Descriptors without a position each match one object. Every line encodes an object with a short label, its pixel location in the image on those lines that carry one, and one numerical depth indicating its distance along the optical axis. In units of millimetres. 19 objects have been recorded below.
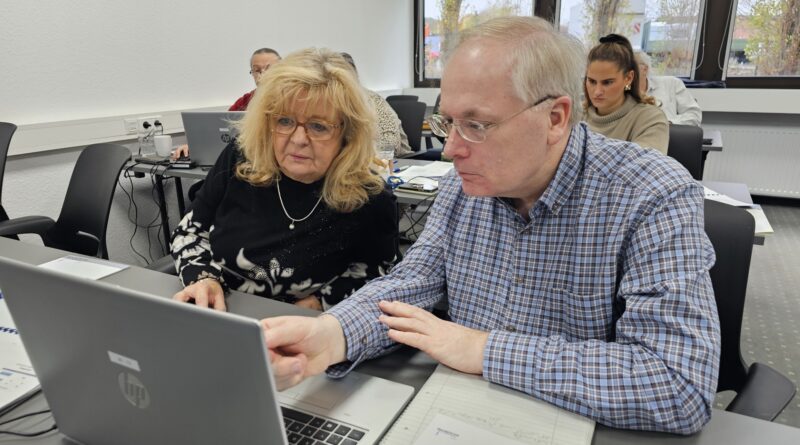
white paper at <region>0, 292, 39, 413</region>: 798
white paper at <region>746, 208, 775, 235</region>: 1599
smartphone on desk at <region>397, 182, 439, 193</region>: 2177
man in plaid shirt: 728
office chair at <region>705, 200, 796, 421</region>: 995
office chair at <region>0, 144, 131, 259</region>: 1885
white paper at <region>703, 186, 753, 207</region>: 1917
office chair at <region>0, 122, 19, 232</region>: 2094
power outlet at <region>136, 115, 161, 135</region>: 3010
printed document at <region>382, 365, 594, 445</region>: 679
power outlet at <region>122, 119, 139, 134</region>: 2949
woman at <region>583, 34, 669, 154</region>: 2344
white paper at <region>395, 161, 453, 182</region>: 2447
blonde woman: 1299
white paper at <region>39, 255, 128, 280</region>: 1225
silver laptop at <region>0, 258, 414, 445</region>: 488
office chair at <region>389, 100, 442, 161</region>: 3850
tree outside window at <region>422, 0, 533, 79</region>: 5160
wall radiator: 4293
